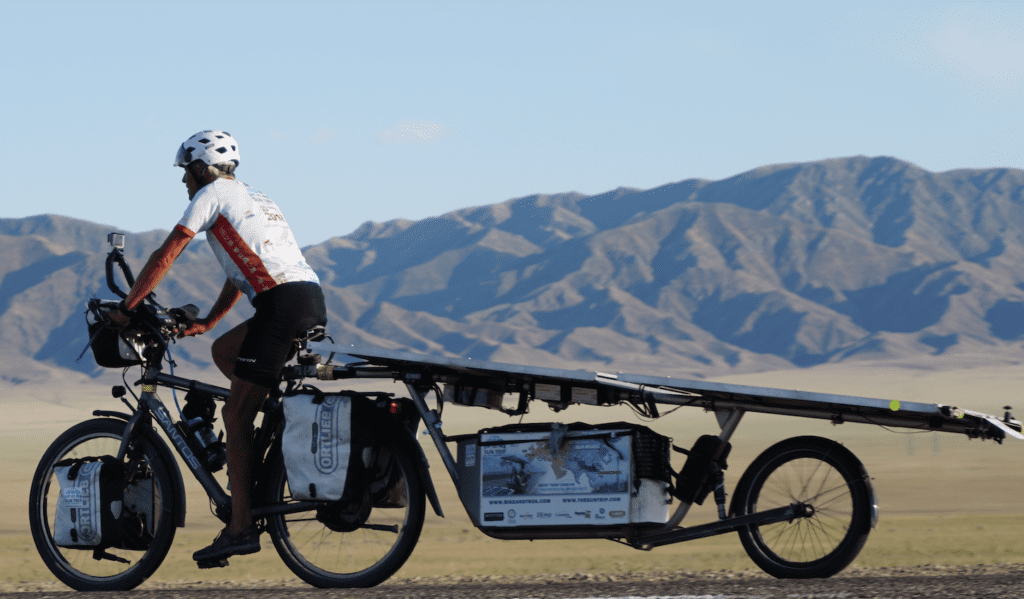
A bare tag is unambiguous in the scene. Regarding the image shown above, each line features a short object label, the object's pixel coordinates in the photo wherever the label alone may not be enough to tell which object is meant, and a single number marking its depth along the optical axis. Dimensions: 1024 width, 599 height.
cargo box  13.05
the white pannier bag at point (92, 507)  14.16
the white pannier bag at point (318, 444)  13.46
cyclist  13.32
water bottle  14.14
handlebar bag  14.11
